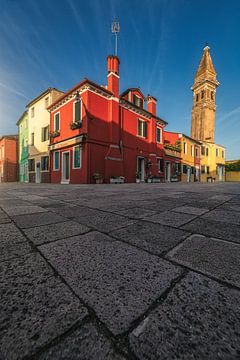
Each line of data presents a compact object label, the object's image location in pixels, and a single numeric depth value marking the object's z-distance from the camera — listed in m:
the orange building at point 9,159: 21.50
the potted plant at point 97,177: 10.25
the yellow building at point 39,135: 14.49
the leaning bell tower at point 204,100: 33.31
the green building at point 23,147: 18.69
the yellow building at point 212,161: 24.83
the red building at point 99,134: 10.35
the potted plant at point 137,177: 13.81
